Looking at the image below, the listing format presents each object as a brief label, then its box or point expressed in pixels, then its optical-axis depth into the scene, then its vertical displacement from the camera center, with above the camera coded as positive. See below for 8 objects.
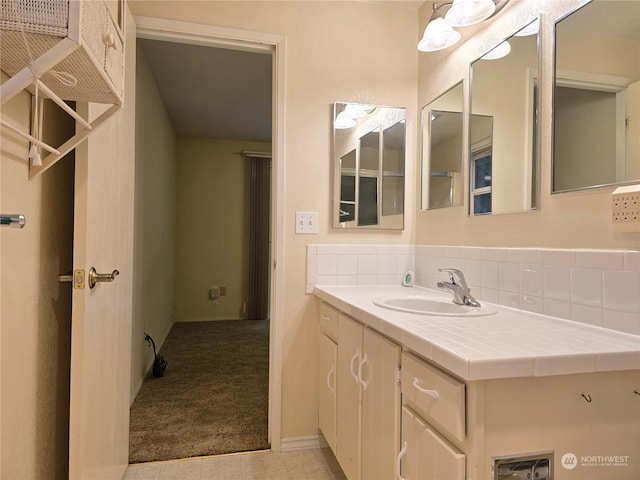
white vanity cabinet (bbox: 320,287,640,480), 0.75 -0.36
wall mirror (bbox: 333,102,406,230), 2.00 +0.41
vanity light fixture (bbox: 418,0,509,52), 1.39 +0.88
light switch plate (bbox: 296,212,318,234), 1.95 +0.09
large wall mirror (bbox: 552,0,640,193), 0.98 +0.42
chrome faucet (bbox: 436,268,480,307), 1.41 -0.18
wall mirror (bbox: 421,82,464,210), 1.73 +0.44
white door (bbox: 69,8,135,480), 1.15 -0.23
